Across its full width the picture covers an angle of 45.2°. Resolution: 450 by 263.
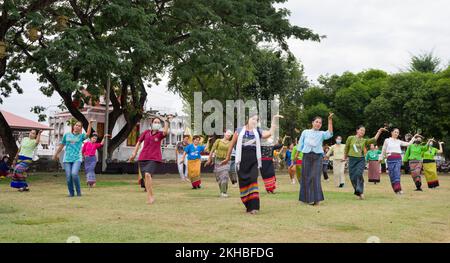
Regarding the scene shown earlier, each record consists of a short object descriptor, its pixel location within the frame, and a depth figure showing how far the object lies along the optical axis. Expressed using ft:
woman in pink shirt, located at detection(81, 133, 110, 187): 59.77
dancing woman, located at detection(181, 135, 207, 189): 58.23
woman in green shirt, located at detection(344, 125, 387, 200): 45.37
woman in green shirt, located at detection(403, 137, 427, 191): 59.41
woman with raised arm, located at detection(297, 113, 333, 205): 38.88
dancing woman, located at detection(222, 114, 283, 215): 33.42
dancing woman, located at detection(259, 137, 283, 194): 50.55
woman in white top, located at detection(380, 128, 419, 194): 51.78
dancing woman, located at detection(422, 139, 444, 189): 62.03
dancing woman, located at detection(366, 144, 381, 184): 75.56
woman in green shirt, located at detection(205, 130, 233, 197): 47.60
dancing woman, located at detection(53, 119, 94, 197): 44.16
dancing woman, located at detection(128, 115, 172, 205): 39.50
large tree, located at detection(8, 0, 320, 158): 65.87
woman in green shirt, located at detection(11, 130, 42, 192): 50.17
